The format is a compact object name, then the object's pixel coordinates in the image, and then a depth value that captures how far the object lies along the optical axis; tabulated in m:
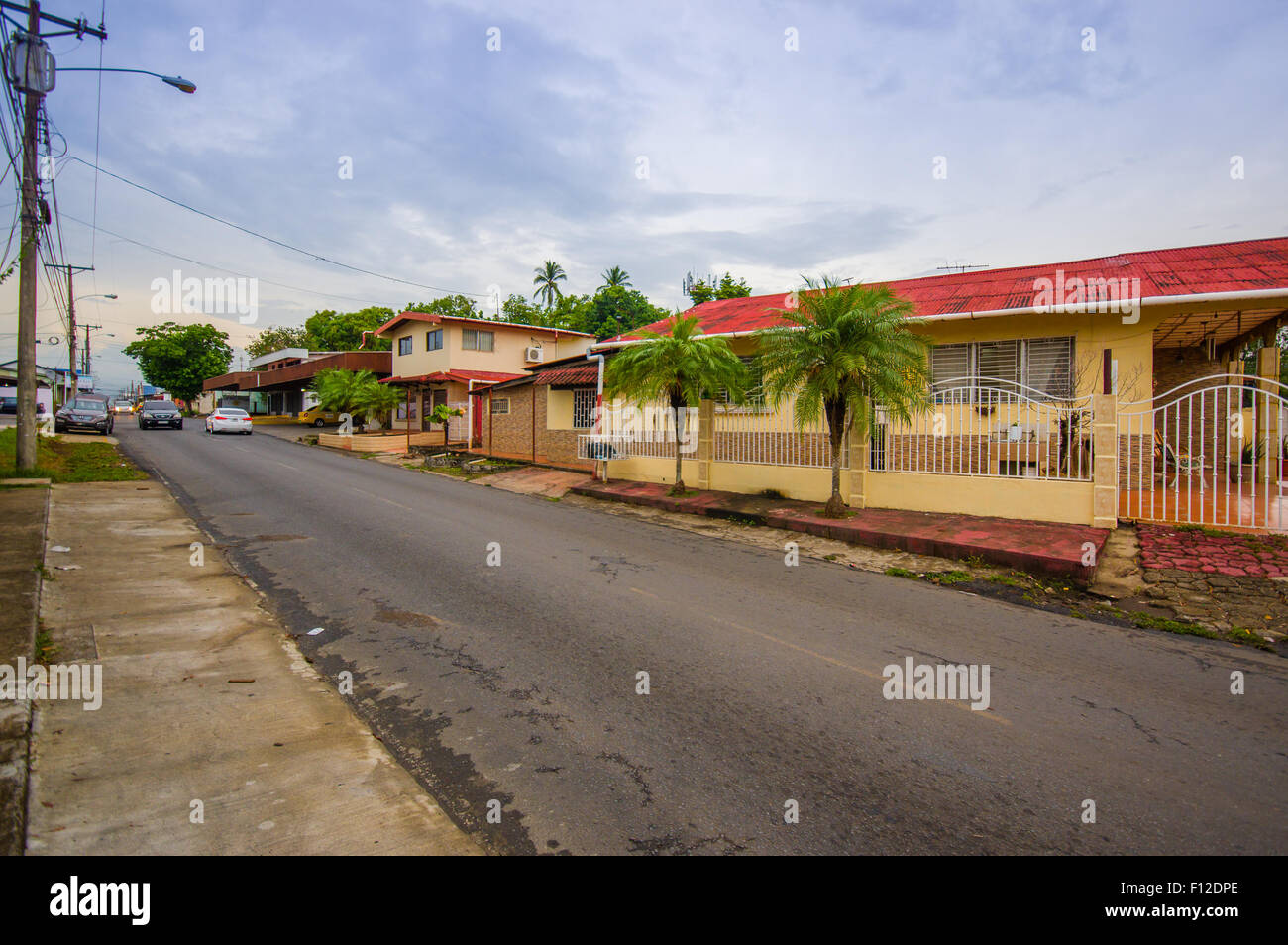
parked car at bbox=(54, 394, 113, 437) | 29.23
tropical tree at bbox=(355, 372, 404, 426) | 31.64
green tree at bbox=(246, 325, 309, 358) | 71.88
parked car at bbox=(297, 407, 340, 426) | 42.52
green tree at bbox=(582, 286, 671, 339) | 48.84
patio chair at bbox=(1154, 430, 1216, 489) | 12.57
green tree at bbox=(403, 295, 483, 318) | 54.97
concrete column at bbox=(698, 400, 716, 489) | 14.45
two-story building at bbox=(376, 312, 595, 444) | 31.16
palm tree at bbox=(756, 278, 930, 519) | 10.17
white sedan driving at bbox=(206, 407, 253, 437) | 32.69
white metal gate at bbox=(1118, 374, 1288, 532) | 8.62
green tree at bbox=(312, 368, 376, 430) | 31.81
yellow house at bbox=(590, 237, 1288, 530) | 9.45
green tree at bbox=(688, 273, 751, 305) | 36.81
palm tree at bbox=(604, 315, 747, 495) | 12.75
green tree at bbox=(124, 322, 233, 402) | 61.09
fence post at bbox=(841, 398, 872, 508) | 11.52
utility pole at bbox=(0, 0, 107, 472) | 12.95
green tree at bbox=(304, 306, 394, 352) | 58.50
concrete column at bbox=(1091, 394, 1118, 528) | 8.88
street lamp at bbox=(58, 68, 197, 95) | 12.24
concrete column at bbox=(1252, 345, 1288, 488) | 12.26
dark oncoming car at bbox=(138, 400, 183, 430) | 34.22
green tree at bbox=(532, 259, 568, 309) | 63.78
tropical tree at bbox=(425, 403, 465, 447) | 27.19
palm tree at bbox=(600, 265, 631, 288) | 57.91
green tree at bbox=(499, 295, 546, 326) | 55.82
